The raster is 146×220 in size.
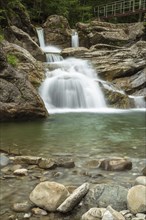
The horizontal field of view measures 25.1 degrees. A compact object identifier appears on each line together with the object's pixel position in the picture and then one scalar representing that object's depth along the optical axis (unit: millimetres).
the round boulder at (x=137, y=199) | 3910
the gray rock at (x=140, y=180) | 5054
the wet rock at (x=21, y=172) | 5512
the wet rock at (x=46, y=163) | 5891
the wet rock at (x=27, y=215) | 3953
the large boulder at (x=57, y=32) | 27531
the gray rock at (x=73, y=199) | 4016
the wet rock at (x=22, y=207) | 4172
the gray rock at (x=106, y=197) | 4125
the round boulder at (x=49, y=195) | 4102
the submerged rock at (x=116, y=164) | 5836
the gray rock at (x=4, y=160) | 6095
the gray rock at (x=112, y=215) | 3572
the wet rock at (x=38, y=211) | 4043
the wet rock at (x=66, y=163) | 6066
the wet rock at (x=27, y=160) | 6102
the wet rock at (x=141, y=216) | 3748
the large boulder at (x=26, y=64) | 16047
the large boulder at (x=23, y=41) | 21645
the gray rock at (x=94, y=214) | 3783
